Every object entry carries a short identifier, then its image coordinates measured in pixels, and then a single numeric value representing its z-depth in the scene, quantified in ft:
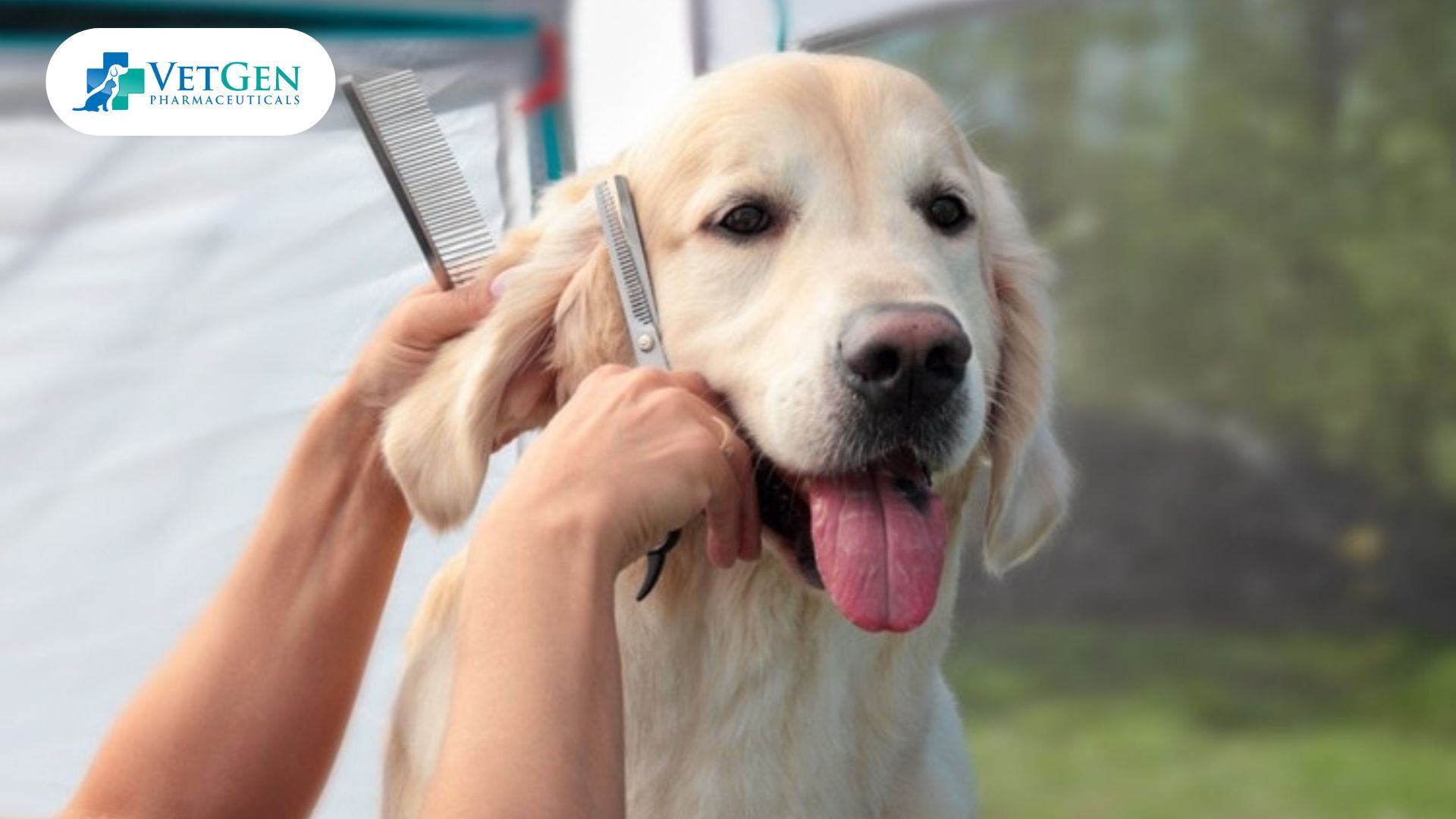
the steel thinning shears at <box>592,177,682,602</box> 5.28
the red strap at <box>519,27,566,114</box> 6.40
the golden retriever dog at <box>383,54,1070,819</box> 5.13
